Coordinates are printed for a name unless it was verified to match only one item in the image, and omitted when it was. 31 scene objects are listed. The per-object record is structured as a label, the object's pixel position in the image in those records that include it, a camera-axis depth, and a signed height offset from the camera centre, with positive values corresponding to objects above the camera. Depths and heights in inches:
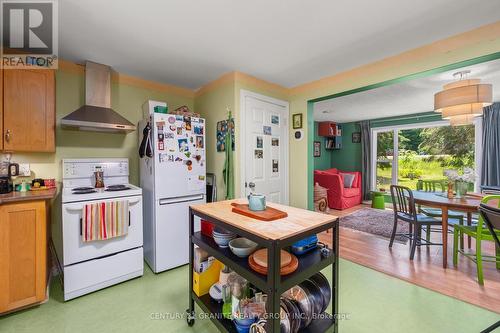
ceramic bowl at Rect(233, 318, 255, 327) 47.7 -34.7
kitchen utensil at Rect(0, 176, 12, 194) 73.4 -6.9
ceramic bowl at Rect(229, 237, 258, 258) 49.0 -19.1
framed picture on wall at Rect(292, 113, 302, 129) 129.1 +26.6
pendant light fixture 93.0 +28.7
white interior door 112.0 +10.4
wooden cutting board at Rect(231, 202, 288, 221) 49.1 -11.6
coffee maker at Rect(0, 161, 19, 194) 75.7 -2.4
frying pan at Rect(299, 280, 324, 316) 50.3 -30.5
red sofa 205.2 -26.2
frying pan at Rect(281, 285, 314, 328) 48.7 -31.2
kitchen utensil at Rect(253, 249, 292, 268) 43.6 -19.6
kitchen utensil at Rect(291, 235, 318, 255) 49.6 -18.9
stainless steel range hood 86.9 +25.7
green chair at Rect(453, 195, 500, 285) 82.6 -27.7
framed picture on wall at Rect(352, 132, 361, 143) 255.2 +32.4
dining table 90.6 -16.9
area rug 142.6 -43.8
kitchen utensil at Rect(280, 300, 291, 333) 43.9 -32.3
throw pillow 231.1 -15.6
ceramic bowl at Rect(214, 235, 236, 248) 54.1 -19.1
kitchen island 38.2 -20.3
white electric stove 74.0 -29.0
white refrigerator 91.8 -9.0
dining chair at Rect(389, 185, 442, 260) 104.2 -26.2
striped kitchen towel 75.2 -20.0
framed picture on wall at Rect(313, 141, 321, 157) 257.9 +19.6
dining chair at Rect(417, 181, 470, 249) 107.7 -28.2
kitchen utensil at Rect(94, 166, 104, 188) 96.5 -6.4
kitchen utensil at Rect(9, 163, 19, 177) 82.3 -2.0
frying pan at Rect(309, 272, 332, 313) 51.3 -29.5
